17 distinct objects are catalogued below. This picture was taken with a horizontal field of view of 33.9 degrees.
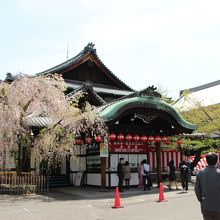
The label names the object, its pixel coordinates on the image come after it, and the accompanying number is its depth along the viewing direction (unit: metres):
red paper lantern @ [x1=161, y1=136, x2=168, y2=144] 22.67
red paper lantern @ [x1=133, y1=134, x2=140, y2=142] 21.16
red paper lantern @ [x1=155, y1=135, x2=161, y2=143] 22.26
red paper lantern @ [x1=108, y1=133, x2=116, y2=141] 20.01
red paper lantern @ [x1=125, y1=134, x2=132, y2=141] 20.72
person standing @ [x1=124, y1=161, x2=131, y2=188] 21.06
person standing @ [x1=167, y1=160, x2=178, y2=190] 20.03
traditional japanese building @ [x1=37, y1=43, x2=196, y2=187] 19.73
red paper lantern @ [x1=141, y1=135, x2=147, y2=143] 21.50
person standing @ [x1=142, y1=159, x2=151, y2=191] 20.16
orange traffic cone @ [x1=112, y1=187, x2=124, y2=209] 14.03
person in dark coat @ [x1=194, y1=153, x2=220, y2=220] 6.11
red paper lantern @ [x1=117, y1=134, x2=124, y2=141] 20.38
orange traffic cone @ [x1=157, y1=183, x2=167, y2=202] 15.56
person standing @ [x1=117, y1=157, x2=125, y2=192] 19.84
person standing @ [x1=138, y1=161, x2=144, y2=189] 20.58
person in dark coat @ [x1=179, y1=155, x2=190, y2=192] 19.19
